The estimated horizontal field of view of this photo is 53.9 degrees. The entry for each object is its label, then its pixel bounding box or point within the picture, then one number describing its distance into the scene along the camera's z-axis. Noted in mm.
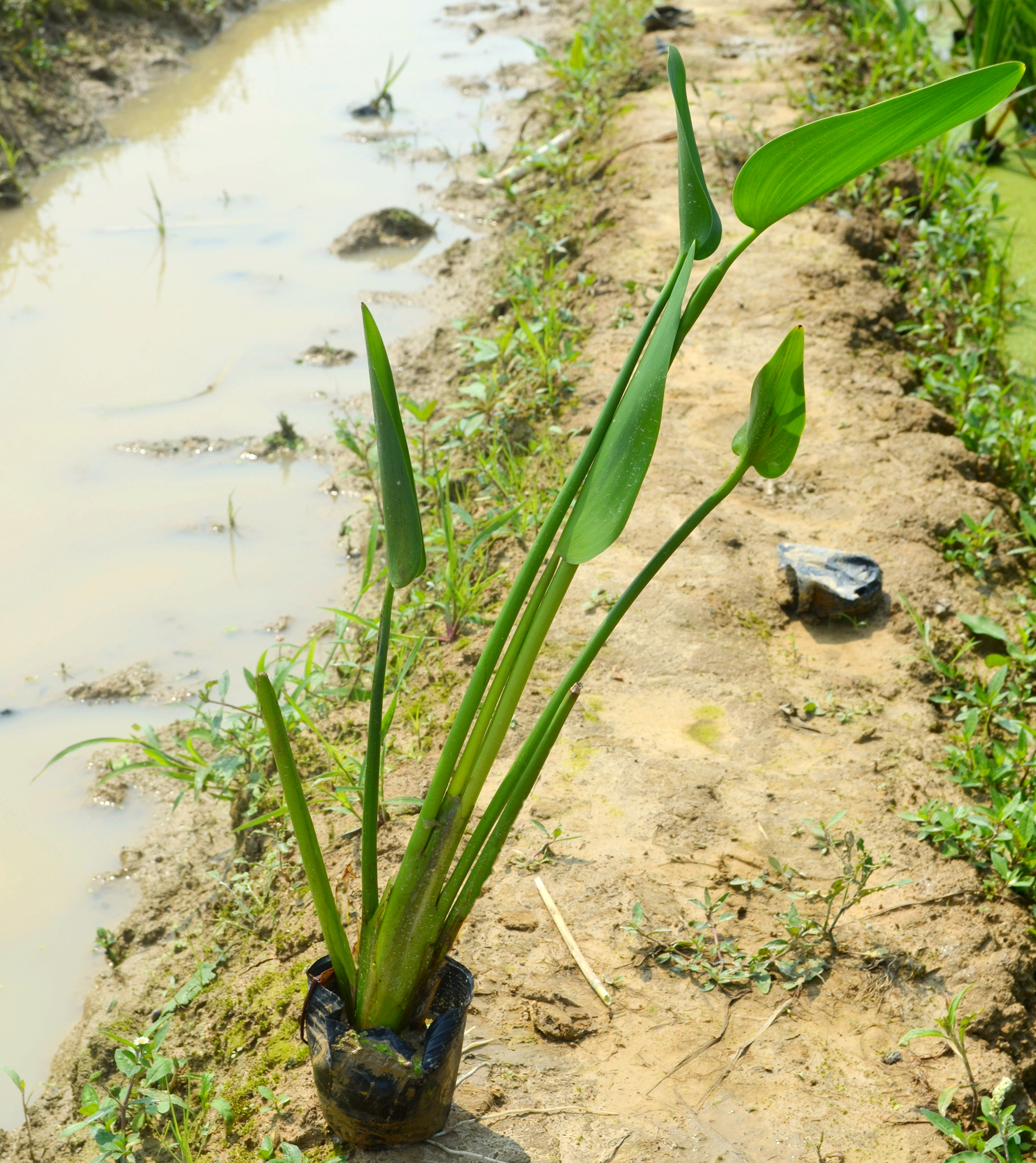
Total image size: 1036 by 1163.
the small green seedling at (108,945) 1816
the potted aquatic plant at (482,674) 972
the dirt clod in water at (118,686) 2320
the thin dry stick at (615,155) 4352
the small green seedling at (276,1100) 1347
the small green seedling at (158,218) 4188
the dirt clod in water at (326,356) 3527
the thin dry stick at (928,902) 1634
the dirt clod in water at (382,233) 4270
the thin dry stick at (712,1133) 1271
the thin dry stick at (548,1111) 1294
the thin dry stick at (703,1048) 1378
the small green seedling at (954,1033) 1288
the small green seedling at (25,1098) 1344
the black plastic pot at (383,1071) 1149
